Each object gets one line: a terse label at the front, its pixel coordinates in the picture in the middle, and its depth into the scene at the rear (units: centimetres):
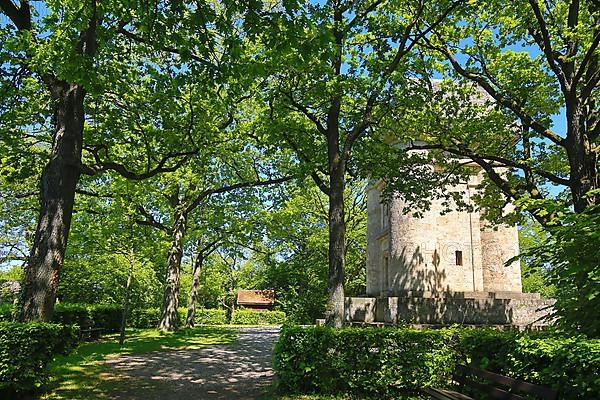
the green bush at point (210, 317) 4685
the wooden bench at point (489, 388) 539
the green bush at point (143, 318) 3375
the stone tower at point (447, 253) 2212
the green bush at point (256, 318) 4831
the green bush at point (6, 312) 1400
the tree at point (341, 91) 1204
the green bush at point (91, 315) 1792
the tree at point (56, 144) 875
